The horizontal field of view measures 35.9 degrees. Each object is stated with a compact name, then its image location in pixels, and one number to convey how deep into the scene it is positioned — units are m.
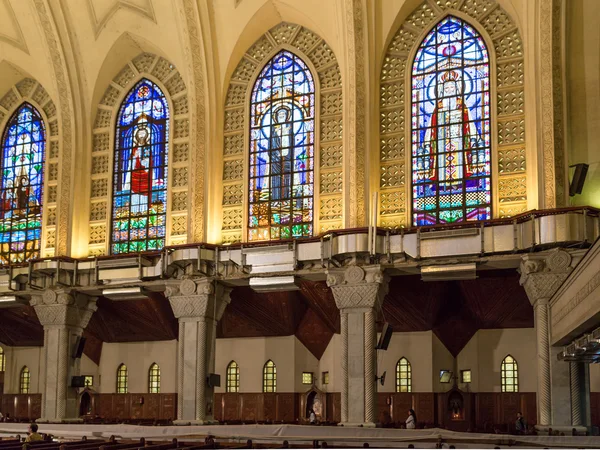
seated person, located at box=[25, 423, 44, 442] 16.02
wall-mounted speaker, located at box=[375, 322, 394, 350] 22.28
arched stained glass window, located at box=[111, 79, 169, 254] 27.19
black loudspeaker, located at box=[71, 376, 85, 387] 26.20
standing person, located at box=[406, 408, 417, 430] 23.00
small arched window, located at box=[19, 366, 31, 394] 31.51
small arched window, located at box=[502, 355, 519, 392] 25.30
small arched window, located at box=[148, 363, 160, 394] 29.45
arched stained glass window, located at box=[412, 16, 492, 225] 23.36
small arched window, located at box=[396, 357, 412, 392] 26.14
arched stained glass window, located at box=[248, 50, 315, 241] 25.27
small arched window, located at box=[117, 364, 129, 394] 30.02
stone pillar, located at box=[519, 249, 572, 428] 20.14
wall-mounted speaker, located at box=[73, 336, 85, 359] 26.61
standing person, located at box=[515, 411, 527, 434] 22.38
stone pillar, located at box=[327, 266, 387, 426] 22.12
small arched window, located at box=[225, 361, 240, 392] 28.50
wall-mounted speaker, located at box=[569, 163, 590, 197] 20.98
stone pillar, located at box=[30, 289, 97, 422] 26.05
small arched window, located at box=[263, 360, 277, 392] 28.02
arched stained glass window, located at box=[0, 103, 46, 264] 28.89
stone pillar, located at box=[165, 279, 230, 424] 23.91
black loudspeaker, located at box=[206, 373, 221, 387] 23.97
